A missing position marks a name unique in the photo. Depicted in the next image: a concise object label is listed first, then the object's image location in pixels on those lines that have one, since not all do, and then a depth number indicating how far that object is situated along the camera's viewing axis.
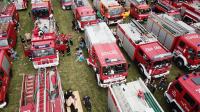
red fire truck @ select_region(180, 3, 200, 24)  26.23
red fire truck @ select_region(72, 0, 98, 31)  25.52
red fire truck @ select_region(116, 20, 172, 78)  18.20
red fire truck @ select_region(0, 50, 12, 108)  16.34
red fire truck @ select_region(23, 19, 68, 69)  19.48
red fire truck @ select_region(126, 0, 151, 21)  27.97
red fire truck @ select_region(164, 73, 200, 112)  13.85
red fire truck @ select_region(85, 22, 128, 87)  17.06
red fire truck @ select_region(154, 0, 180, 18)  25.99
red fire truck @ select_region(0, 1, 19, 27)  24.95
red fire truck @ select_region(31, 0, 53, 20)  25.81
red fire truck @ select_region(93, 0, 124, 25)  27.15
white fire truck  13.45
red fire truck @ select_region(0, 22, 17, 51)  21.06
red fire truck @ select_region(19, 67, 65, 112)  13.31
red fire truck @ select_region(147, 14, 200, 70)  19.58
